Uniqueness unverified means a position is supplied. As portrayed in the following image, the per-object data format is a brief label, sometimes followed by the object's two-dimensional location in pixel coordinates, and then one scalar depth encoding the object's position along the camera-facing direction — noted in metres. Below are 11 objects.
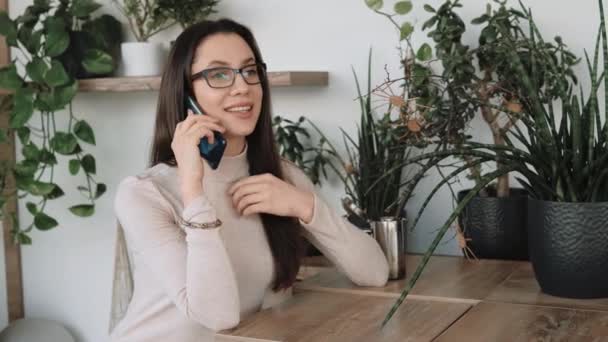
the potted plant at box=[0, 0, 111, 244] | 2.49
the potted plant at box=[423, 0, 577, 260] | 1.96
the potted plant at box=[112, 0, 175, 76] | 2.50
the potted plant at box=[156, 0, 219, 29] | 2.40
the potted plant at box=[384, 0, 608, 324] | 1.50
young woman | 1.53
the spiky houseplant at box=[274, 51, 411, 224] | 2.05
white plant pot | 2.53
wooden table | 1.35
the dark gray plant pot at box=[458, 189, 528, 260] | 1.98
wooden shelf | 2.26
